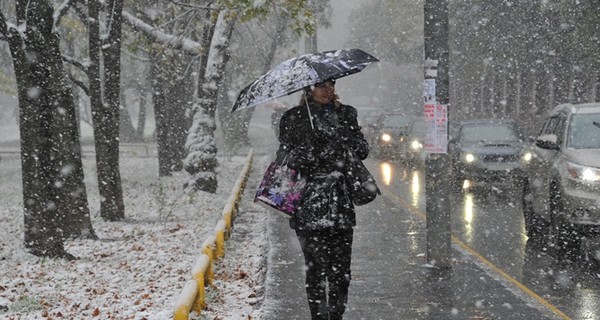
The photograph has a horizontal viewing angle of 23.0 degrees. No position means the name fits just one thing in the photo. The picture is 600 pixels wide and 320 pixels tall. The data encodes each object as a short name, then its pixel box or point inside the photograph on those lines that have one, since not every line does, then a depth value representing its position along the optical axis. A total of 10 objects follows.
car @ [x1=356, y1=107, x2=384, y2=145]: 55.43
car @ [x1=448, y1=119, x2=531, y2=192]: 30.50
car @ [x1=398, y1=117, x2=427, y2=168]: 40.63
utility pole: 15.11
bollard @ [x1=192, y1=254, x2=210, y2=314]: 12.30
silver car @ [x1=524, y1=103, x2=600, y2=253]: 16.38
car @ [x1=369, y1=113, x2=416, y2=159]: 46.28
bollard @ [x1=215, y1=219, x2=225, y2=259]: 16.74
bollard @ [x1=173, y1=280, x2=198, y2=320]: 10.62
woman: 9.76
